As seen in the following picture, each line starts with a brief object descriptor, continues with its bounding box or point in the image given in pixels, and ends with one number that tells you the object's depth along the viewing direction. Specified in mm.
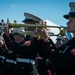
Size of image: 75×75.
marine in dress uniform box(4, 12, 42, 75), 5829
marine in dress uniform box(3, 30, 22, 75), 6426
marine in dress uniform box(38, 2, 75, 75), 3914
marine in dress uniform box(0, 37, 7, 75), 7023
